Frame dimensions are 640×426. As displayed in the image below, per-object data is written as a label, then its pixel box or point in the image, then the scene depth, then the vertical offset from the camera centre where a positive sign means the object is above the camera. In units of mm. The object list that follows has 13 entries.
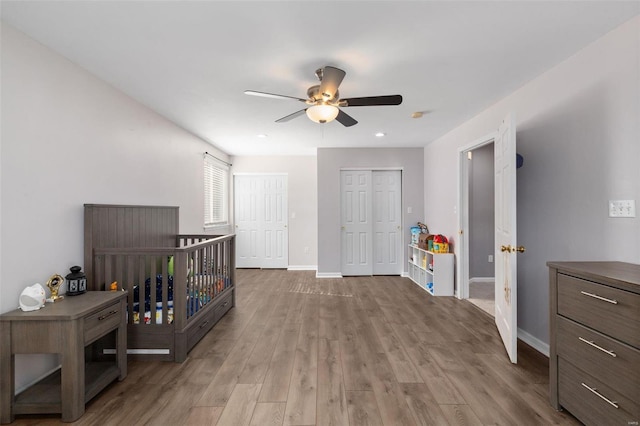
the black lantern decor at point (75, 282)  2039 -486
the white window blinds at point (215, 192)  4970 +414
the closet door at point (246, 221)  6035 -149
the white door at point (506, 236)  2213 -193
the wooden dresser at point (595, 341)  1313 -658
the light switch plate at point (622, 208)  1756 +33
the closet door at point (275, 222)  6008 -171
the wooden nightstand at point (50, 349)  1609 -769
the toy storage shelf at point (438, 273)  4109 -873
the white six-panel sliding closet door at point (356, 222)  5328 -154
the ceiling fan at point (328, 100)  2170 +932
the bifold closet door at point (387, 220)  5352 -118
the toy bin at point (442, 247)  4199 -495
